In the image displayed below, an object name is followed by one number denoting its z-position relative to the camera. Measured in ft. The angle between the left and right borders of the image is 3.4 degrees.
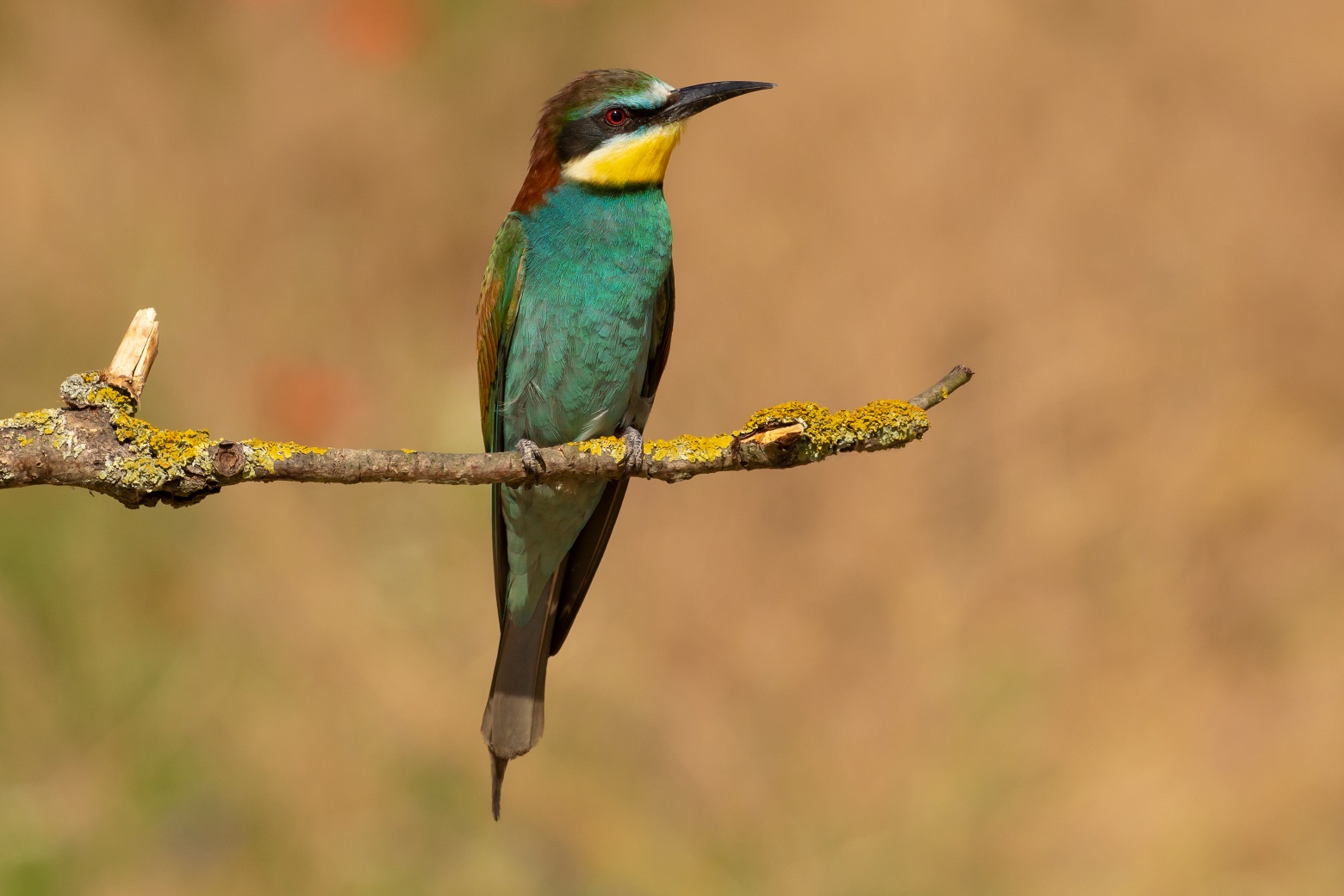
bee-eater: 24.93
